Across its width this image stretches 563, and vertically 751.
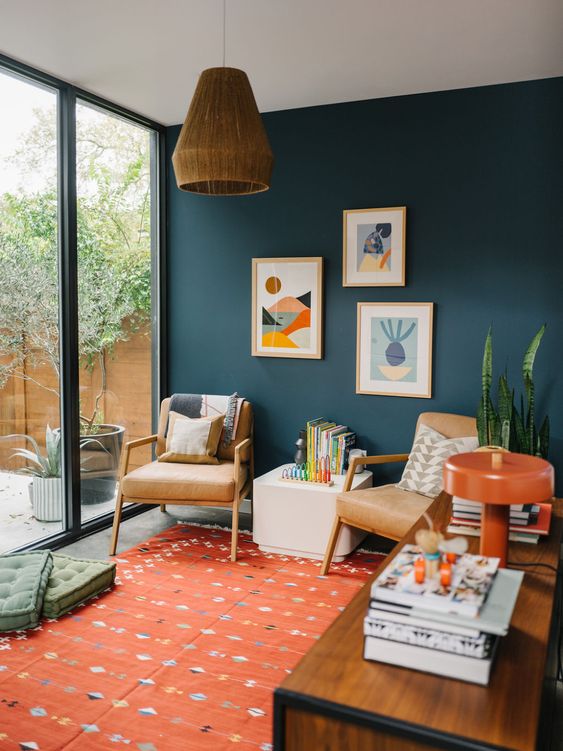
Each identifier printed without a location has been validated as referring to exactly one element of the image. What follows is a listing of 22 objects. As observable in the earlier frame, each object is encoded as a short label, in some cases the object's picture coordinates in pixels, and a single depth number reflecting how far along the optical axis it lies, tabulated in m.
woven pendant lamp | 2.41
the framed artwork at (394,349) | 4.20
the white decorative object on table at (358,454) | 4.24
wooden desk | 1.29
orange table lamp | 1.73
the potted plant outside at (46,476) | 3.98
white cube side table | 3.96
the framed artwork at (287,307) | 4.49
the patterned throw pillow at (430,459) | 3.72
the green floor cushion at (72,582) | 3.16
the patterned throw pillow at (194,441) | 4.35
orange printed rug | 2.35
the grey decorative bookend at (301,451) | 4.36
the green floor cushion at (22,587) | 3.02
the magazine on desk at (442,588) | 1.43
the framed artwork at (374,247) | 4.22
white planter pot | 4.03
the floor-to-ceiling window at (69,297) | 3.80
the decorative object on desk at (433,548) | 1.52
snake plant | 3.51
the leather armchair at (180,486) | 3.98
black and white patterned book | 1.41
